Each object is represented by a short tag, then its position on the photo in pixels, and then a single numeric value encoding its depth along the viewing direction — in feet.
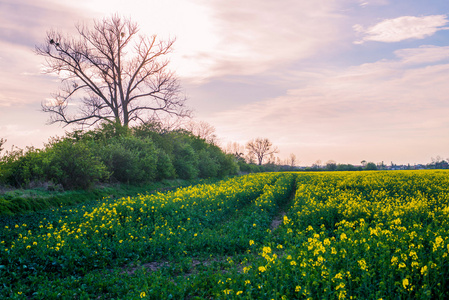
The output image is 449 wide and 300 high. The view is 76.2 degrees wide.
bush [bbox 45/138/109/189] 63.36
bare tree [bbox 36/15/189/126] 114.62
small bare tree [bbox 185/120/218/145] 278.09
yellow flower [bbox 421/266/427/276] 16.48
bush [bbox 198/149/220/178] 160.76
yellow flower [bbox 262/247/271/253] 21.21
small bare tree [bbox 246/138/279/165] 407.81
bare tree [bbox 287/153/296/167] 498.20
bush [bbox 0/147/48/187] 59.71
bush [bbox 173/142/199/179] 127.34
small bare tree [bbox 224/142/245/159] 364.97
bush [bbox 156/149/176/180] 104.42
